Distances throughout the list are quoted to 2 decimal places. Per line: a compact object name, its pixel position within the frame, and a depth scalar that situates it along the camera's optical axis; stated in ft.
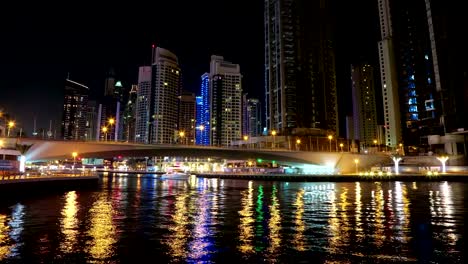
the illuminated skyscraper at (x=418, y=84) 574.97
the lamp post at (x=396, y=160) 406.11
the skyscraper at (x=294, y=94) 633.20
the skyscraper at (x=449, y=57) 505.66
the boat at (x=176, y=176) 412.77
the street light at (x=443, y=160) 382.63
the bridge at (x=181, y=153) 253.65
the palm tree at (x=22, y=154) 207.72
